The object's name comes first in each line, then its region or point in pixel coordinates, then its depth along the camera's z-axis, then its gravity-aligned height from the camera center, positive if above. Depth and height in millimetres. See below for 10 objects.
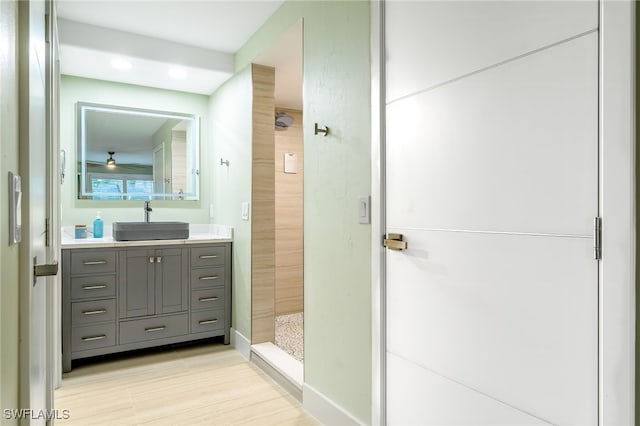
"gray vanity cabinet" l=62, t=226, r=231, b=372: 2760 -625
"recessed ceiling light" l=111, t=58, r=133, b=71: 2955 +1134
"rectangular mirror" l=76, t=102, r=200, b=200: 3336 +518
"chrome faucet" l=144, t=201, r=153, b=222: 3461 +12
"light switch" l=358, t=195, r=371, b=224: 1751 +8
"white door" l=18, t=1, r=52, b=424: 773 +24
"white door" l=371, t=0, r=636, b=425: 891 -4
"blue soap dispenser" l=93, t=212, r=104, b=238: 3203 -127
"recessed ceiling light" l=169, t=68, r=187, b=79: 3148 +1135
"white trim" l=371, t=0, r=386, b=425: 1662 -23
